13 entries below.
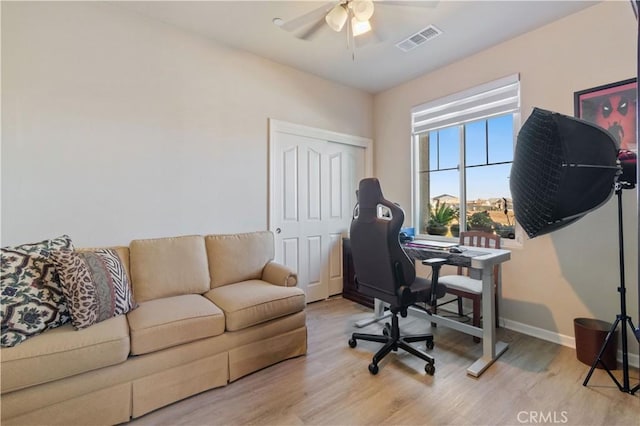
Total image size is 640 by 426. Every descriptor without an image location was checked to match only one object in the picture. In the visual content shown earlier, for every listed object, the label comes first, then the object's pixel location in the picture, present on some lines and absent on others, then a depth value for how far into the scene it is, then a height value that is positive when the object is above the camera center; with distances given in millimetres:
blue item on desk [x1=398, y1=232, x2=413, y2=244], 2786 -216
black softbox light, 1064 +171
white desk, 2020 -614
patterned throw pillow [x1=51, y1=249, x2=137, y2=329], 1591 -401
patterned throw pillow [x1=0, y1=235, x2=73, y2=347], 1431 -410
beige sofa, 1399 -702
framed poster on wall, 2119 +810
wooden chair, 2471 -592
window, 2871 +618
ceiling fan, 1938 +1424
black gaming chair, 1962 -346
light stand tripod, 1793 -765
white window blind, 2770 +1166
